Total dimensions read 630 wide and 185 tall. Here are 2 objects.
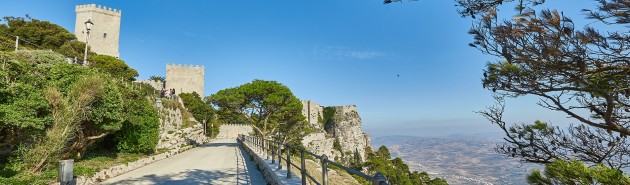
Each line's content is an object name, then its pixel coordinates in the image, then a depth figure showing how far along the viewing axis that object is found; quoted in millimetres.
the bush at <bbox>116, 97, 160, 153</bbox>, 13703
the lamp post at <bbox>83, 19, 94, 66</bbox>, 13217
